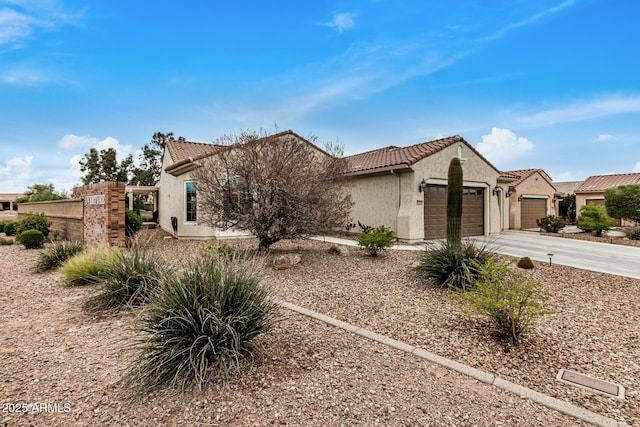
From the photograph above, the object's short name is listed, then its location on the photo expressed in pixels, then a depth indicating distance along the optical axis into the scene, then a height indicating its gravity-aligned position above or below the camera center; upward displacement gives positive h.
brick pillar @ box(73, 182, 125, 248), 12.46 -0.12
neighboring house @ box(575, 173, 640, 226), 26.42 +2.01
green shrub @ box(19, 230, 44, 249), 14.15 -1.17
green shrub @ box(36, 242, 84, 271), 9.52 -1.28
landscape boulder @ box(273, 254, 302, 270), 9.32 -1.42
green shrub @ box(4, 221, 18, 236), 19.67 -1.08
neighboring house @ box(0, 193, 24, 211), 48.79 +1.61
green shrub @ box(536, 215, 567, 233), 18.56 -0.73
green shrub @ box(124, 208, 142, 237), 13.44 -0.47
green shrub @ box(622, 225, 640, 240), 16.50 -1.10
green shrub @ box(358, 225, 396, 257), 10.30 -0.90
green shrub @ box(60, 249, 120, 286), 7.52 -1.32
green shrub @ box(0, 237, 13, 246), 16.09 -1.50
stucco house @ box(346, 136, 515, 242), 14.41 +0.98
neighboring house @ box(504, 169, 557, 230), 21.25 +0.84
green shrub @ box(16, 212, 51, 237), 15.70 -0.61
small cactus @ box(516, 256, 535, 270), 9.33 -1.48
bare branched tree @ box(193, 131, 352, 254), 9.39 +0.62
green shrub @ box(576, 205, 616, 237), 17.39 -0.54
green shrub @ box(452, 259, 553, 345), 4.61 -1.28
